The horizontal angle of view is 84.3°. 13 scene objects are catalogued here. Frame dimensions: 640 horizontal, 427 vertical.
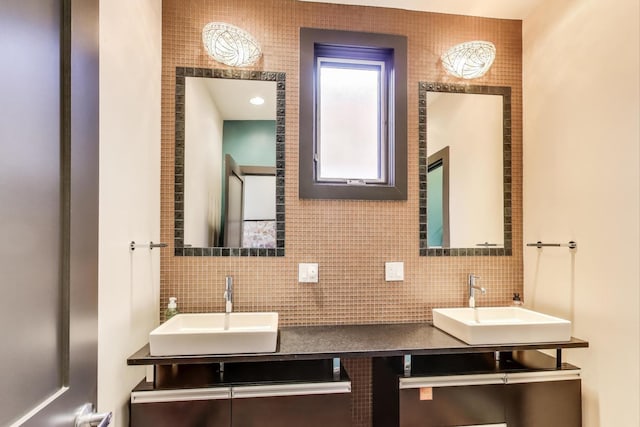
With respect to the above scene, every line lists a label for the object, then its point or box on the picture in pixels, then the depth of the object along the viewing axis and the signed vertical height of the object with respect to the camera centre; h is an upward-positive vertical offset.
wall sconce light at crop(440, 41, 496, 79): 2.11 +0.95
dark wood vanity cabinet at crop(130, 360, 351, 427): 1.47 -0.78
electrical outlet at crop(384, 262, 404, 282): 2.06 -0.32
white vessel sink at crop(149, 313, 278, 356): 1.47 -0.53
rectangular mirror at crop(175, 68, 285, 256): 1.98 +0.33
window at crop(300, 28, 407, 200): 2.04 +0.62
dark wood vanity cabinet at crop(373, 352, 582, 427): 1.58 -0.82
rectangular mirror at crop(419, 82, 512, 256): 2.12 +0.29
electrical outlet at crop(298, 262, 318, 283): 2.00 -0.32
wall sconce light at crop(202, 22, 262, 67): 1.92 +0.95
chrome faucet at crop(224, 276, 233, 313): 1.80 -0.39
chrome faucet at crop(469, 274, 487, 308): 2.01 -0.41
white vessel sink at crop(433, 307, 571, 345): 1.61 -0.53
